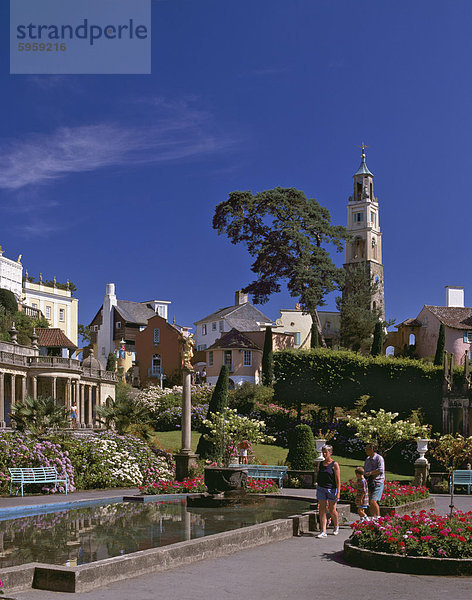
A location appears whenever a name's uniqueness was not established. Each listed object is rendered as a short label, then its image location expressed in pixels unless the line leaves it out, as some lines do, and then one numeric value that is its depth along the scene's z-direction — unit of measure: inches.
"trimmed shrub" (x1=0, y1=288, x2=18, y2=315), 2760.8
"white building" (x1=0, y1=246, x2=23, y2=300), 2997.0
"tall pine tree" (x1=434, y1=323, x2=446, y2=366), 2571.4
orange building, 3011.8
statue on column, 1103.6
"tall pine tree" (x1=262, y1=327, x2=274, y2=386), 2402.8
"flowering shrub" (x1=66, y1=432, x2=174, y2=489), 1062.4
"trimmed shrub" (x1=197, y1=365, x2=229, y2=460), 1710.1
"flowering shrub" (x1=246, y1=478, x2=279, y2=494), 903.2
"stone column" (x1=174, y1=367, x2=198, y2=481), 1073.5
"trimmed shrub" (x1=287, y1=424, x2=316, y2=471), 1209.4
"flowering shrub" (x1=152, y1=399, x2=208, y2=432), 2028.8
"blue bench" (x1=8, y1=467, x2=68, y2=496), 935.7
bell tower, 3816.4
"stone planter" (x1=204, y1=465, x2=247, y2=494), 854.5
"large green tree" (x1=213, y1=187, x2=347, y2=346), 2551.7
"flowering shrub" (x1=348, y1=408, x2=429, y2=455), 1322.6
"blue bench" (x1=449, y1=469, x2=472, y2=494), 1125.2
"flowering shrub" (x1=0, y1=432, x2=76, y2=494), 974.5
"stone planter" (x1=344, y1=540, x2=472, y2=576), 456.8
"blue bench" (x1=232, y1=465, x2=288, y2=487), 1066.9
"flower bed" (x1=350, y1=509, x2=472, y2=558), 470.3
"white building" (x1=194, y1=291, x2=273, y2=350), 3095.5
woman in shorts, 605.3
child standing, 642.8
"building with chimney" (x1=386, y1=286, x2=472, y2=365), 2839.6
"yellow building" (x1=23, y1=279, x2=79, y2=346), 3280.0
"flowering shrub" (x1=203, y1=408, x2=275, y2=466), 1352.1
